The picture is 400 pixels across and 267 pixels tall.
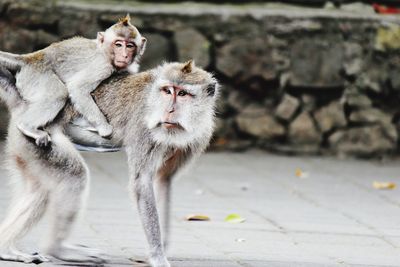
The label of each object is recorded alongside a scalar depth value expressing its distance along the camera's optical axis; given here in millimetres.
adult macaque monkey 11466
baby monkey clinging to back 11740
